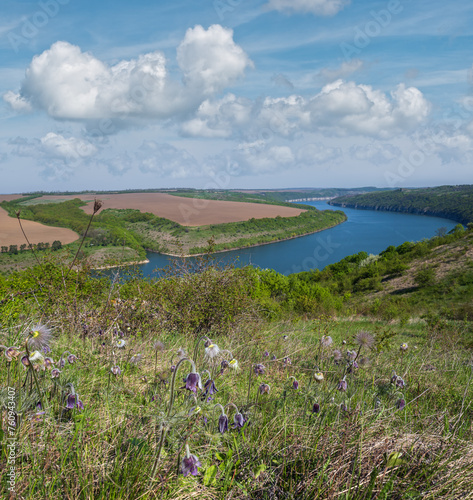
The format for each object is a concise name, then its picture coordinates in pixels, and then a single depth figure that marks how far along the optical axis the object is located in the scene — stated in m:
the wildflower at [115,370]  2.96
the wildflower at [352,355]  3.34
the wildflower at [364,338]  3.71
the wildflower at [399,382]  3.21
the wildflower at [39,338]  2.36
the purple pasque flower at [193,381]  1.81
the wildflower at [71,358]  3.17
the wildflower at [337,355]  3.69
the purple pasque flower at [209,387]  2.24
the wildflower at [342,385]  2.96
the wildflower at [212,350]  2.13
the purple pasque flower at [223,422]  2.06
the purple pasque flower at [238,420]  2.23
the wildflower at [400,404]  2.88
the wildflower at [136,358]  3.47
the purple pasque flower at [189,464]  1.73
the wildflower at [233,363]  2.44
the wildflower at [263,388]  2.68
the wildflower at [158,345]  3.59
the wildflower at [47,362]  2.45
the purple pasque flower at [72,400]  2.21
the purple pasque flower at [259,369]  2.91
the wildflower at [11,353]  2.14
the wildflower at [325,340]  3.69
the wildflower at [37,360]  2.23
